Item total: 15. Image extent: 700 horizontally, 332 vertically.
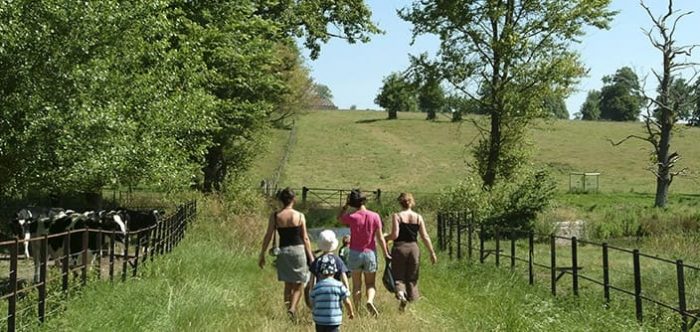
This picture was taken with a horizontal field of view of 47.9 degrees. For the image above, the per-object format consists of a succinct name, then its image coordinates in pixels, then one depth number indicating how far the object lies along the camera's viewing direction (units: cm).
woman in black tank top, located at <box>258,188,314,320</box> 1042
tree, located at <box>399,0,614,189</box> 3447
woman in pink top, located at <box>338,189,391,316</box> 1086
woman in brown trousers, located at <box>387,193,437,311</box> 1099
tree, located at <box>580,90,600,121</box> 16725
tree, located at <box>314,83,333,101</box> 16531
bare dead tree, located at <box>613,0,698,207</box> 3919
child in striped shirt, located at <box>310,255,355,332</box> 810
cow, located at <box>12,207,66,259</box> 1578
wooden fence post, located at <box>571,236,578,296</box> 1230
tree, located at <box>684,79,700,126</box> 4056
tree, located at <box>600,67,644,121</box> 14250
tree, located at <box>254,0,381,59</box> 3269
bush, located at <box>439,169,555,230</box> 2785
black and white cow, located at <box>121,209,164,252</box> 1960
